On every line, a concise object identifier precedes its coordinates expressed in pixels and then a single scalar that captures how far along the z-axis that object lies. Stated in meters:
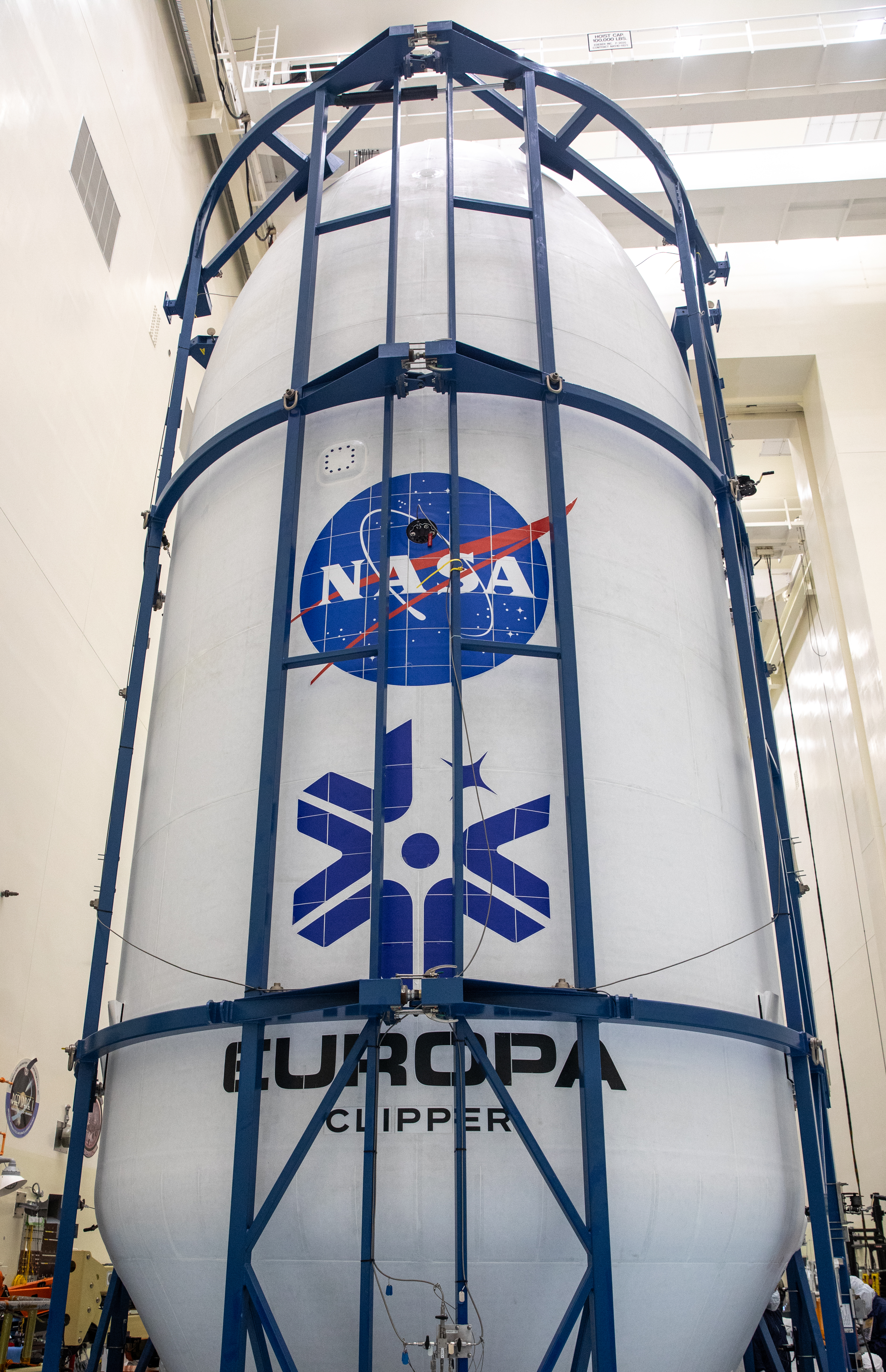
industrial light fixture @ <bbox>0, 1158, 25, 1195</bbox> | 10.87
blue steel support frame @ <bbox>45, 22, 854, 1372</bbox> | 5.20
